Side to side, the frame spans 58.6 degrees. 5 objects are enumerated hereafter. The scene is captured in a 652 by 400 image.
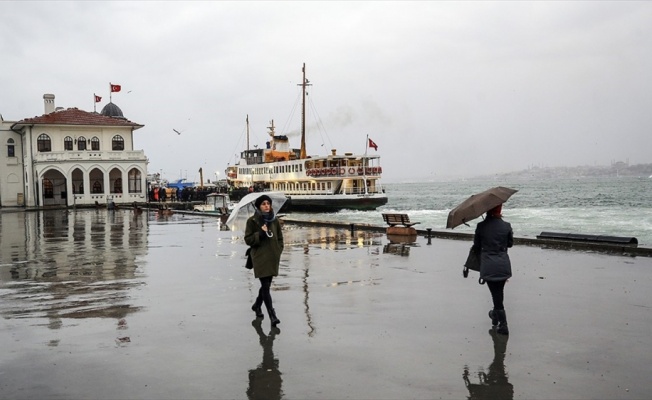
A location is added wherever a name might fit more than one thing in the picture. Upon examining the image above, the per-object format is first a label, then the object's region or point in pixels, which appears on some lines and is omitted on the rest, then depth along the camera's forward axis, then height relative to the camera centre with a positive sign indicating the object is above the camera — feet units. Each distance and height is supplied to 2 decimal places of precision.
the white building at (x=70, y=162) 175.11 +13.61
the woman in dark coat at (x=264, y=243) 25.21 -1.89
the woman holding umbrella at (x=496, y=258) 23.73 -2.74
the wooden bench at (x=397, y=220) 65.16 -2.85
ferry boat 177.17 +5.38
